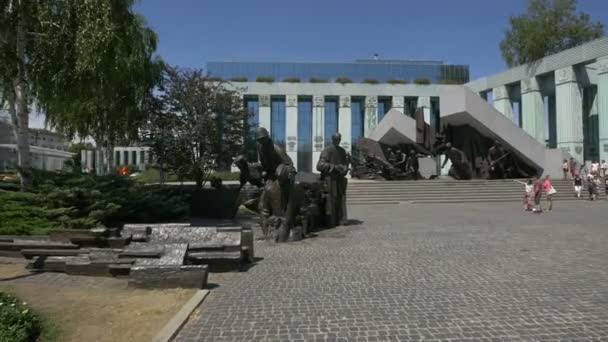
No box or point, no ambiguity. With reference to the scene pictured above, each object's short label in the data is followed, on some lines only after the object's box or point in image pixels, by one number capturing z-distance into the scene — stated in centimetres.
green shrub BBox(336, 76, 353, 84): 5691
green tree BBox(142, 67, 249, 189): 1678
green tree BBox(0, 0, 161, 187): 1021
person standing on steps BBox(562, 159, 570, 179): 2652
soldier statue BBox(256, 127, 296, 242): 1030
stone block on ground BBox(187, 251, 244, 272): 725
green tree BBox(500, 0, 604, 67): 4606
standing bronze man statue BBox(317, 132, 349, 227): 1247
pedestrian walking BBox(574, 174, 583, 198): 2306
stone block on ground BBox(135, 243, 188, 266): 635
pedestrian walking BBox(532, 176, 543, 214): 1705
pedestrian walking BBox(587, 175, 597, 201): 2267
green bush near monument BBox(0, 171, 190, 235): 949
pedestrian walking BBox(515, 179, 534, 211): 1788
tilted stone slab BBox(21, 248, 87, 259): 765
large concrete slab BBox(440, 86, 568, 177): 2588
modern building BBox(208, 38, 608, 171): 3750
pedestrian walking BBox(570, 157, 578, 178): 2647
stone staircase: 2322
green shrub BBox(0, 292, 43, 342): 390
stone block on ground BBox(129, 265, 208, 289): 613
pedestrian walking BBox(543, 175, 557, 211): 1722
